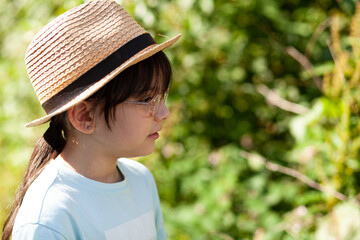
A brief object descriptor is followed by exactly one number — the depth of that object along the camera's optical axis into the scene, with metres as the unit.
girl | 1.19
